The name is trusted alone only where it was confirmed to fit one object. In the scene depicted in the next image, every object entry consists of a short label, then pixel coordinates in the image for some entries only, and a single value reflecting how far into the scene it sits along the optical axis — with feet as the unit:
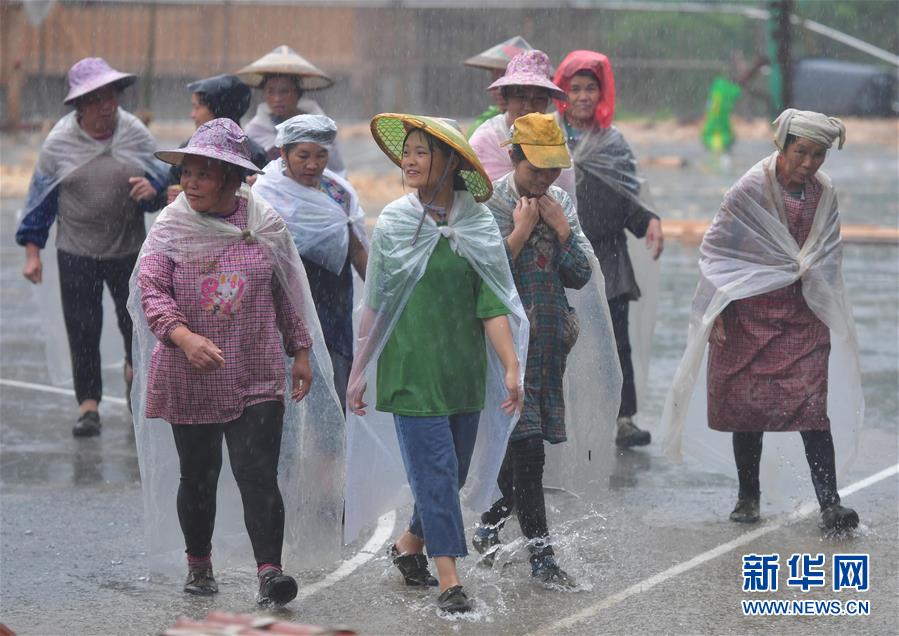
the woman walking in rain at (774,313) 43.29
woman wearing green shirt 35.17
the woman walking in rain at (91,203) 53.99
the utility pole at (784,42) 147.43
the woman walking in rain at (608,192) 49.77
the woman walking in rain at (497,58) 52.94
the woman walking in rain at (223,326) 35.14
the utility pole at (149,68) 192.36
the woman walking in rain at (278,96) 50.00
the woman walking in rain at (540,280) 37.68
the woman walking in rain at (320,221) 42.06
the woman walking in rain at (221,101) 46.20
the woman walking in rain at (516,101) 44.62
